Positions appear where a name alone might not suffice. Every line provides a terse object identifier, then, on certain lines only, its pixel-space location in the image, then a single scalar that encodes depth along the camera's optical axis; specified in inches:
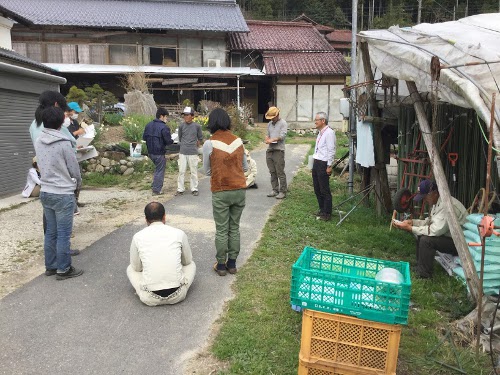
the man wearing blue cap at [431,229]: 180.5
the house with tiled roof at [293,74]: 848.3
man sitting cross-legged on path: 151.8
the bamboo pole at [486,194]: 107.8
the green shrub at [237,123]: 683.4
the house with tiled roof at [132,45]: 806.5
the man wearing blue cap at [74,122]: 264.8
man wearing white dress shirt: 267.0
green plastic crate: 107.3
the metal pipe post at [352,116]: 331.0
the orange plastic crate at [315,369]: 113.4
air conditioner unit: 874.1
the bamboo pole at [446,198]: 145.3
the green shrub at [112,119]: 571.8
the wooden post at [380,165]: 283.3
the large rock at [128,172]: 431.7
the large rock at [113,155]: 442.3
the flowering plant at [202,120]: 657.2
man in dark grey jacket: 328.5
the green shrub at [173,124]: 560.5
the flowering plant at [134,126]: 499.5
